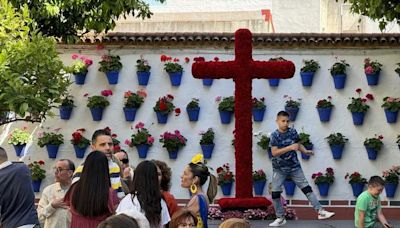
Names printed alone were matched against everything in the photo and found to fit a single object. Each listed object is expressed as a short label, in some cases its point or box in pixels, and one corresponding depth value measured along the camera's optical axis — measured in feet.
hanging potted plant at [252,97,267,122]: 50.14
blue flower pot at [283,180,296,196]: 49.49
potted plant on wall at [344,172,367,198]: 49.24
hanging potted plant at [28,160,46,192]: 50.62
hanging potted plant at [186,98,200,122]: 50.37
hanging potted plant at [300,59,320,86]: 50.21
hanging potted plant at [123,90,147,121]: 50.75
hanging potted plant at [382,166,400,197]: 49.04
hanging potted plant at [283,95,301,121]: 50.01
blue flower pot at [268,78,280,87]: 50.41
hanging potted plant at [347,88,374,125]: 49.55
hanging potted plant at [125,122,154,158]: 50.44
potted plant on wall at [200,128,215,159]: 50.11
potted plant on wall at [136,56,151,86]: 50.90
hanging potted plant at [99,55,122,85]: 51.11
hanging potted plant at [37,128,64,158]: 50.90
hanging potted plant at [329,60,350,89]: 49.98
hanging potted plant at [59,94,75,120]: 51.26
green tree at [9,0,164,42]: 43.50
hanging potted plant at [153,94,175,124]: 50.49
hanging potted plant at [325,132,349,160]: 49.55
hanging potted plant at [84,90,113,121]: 50.90
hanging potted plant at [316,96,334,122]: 49.88
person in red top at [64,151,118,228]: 22.65
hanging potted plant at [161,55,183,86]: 50.83
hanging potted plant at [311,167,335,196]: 49.49
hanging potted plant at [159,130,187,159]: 50.21
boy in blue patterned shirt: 42.57
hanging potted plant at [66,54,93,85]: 50.92
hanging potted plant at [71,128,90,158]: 50.78
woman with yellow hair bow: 26.40
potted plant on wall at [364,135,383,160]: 49.29
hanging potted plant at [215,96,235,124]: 50.14
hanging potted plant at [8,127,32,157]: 50.98
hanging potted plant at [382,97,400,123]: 49.21
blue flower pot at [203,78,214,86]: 50.69
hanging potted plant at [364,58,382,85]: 49.55
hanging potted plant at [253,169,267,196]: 49.49
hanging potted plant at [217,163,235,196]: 49.52
